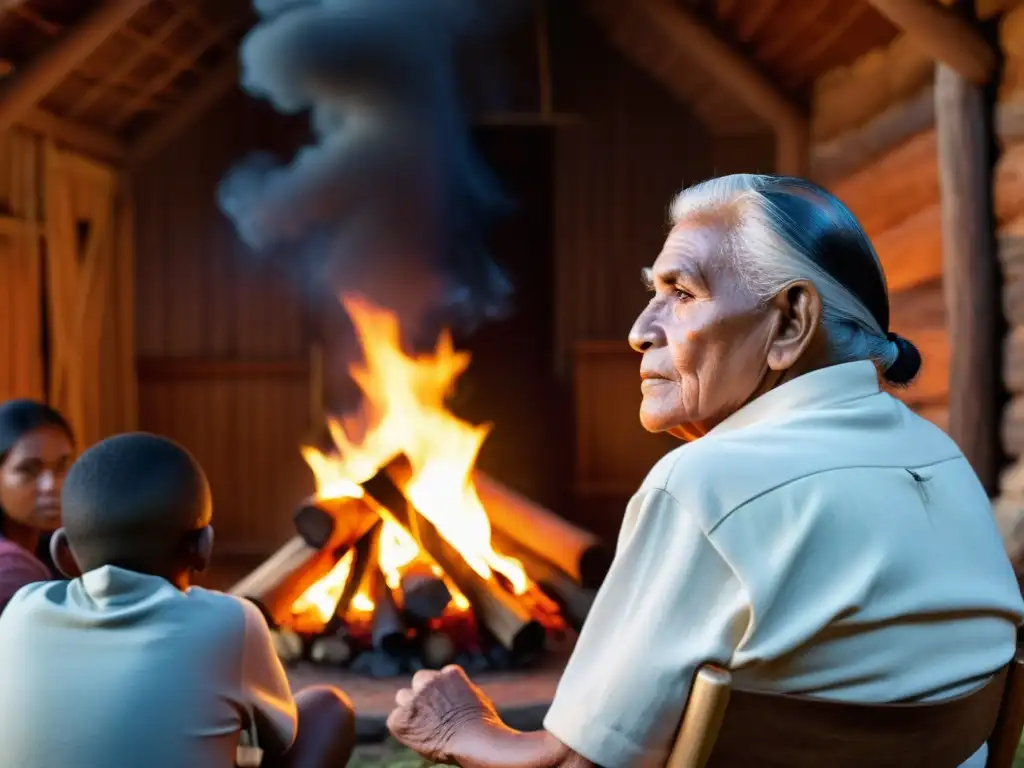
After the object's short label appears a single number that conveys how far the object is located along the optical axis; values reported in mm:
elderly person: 1146
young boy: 1752
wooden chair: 1043
